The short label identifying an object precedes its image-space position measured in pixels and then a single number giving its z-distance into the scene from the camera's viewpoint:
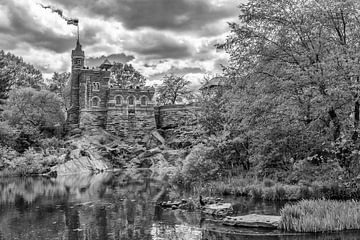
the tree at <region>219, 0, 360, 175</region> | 18.23
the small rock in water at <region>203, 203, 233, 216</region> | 16.27
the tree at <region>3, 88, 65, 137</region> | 53.28
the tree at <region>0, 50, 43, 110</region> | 60.41
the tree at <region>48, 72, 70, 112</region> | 83.51
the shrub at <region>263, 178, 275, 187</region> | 21.61
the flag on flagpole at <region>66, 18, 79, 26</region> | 62.09
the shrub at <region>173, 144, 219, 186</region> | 26.67
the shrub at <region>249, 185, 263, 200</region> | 20.73
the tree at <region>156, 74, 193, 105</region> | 73.31
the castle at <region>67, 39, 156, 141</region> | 59.94
